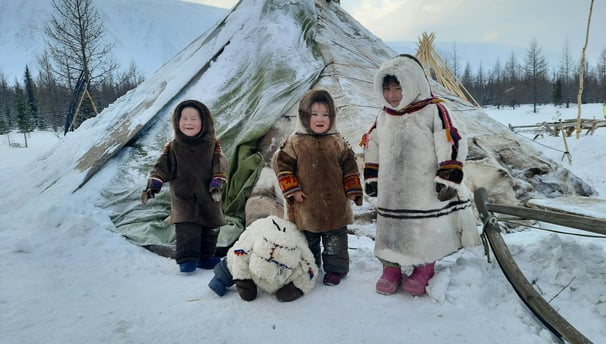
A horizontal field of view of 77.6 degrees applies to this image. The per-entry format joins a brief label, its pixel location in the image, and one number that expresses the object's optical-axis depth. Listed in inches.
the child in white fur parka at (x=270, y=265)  83.0
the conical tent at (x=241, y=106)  160.4
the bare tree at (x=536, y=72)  1680.6
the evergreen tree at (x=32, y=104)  1210.0
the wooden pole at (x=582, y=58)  365.5
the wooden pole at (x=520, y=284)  65.1
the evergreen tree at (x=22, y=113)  857.1
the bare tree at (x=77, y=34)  614.5
